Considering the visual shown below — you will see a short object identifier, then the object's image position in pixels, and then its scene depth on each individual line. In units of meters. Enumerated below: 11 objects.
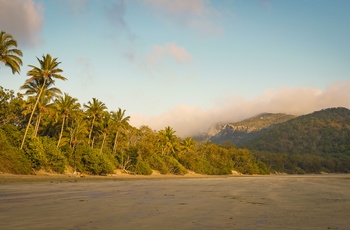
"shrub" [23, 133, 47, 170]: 39.38
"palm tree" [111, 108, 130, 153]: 67.43
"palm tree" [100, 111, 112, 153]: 64.12
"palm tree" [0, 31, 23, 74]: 34.88
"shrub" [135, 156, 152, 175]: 63.84
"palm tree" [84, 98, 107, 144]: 61.62
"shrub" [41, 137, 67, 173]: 43.22
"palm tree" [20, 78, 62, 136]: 44.44
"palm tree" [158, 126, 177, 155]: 87.62
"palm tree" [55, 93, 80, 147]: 53.22
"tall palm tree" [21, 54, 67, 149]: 43.19
